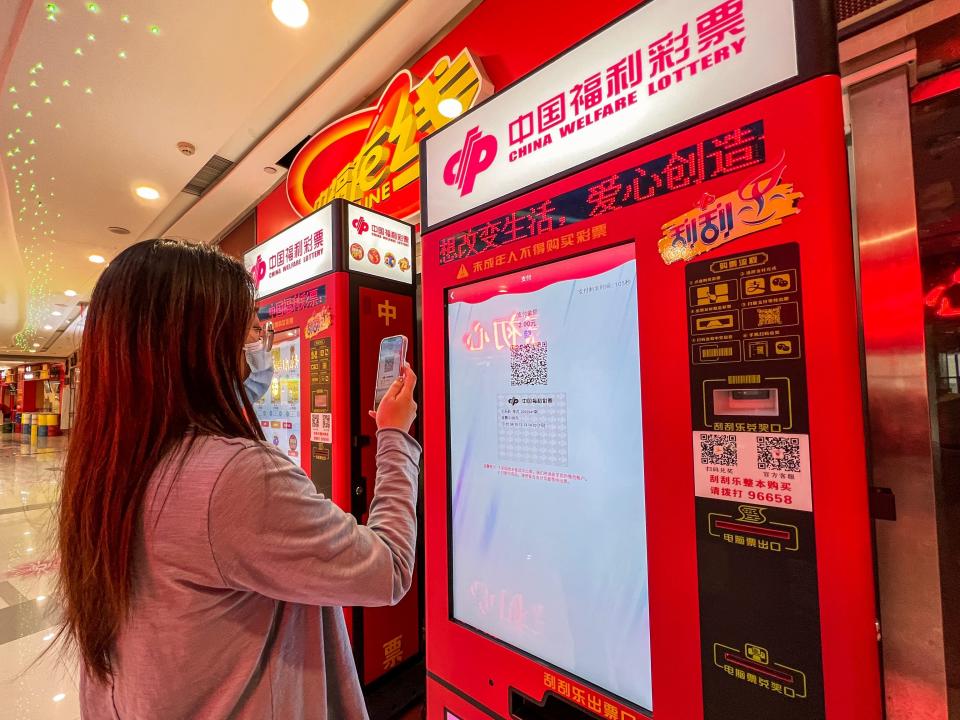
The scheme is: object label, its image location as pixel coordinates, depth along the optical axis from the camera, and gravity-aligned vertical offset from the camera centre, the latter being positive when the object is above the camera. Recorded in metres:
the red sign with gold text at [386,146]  2.40 +1.42
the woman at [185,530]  0.75 -0.22
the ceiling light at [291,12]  2.48 +1.93
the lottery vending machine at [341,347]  2.05 +0.16
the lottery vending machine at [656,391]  0.75 -0.03
